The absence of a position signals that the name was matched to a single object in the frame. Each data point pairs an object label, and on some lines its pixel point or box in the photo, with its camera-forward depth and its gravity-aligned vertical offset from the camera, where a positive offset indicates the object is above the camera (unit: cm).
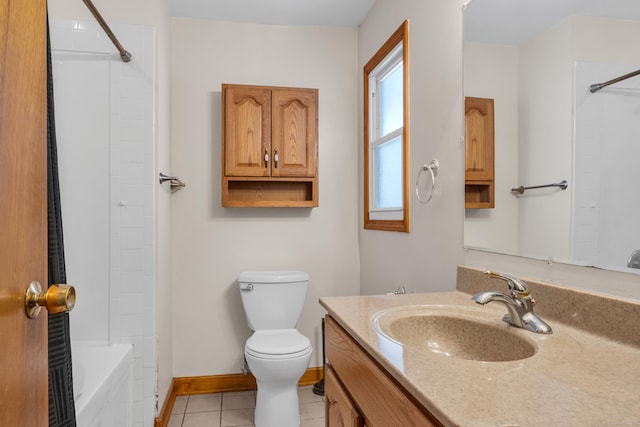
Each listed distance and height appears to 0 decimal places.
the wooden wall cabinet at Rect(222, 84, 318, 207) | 243 +44
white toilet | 204 -76
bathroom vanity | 58 -31
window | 200 +41
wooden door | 54 +0
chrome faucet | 101 -25
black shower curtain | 89 -31
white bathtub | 138 -68
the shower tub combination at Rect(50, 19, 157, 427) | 185 +7
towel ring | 171 +16
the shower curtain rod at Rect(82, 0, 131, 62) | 141 +73
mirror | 89 +22
